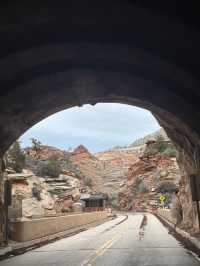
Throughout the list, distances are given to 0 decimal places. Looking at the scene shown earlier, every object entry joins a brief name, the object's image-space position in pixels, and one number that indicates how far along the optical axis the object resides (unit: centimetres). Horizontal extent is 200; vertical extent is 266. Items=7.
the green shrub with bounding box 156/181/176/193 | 8250
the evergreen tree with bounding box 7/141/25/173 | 5203
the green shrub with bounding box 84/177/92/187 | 11311
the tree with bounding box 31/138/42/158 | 9347
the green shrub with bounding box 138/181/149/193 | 8741
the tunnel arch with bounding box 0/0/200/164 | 886
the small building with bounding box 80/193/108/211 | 7425
